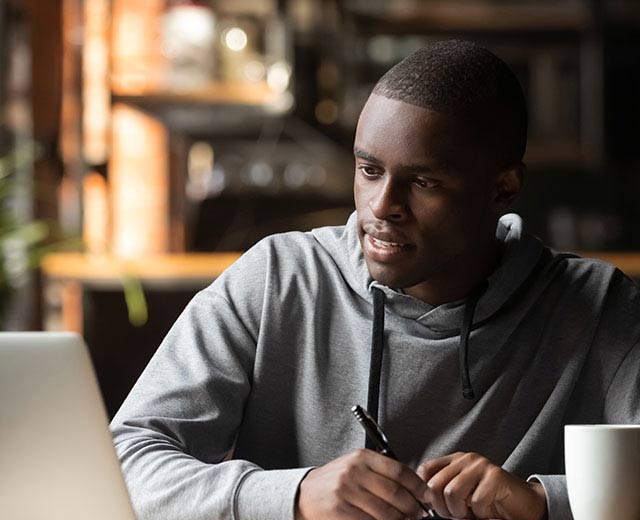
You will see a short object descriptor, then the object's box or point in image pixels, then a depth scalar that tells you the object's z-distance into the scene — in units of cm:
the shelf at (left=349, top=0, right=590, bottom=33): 514
